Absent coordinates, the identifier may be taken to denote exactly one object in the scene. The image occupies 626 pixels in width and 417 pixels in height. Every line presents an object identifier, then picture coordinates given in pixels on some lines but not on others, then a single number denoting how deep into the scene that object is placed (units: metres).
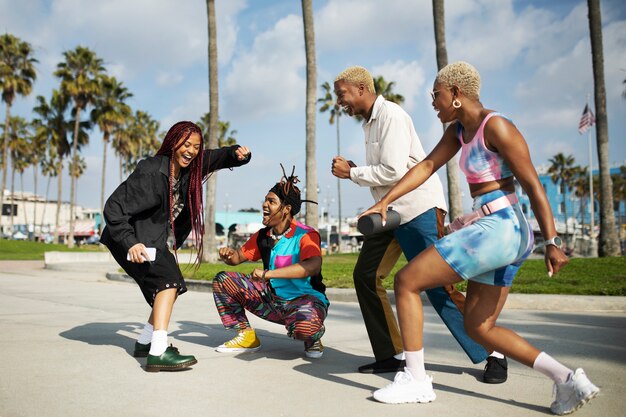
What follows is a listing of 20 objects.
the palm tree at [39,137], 45.96
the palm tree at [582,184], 80.06
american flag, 32.59
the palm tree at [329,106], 55.72
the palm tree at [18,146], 61.33
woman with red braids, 4.01
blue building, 80.84
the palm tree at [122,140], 53.78
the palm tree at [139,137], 56.40
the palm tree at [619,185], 79.06
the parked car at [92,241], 73.81
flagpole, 28.41
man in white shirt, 3.91
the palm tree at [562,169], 75.81
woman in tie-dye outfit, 2.93
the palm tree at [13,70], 38.91
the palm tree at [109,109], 43.14
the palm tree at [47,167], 83.16
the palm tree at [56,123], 41.25
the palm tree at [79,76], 40.25
